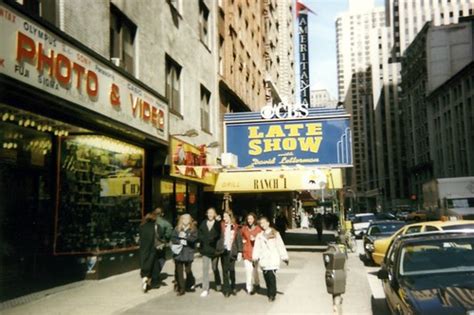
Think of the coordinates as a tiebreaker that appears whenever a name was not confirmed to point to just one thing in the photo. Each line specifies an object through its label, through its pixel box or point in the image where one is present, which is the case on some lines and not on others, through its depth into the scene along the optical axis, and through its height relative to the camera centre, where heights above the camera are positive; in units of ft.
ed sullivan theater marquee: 77.51 +9.83
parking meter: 25.12 -3.22
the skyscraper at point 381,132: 517.55 +74.89
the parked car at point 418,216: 137.73 -4.00
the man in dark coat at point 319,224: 98.94 -3.80
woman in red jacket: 38.81 -3.12
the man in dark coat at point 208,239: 39.06 -2.46
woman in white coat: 35.27 -3.27
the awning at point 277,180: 73.46 +3.47
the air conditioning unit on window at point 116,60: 46.03 +12.87
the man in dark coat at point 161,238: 42.29 -2.64
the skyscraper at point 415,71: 383.45 +100.79
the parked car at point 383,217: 151.94 -4.17
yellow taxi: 41.86 -2.23
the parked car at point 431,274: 19.69 -3.29
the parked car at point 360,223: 112.37 -4.72
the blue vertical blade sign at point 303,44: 211.27 +64.69
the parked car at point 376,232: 59.26 -3.68
